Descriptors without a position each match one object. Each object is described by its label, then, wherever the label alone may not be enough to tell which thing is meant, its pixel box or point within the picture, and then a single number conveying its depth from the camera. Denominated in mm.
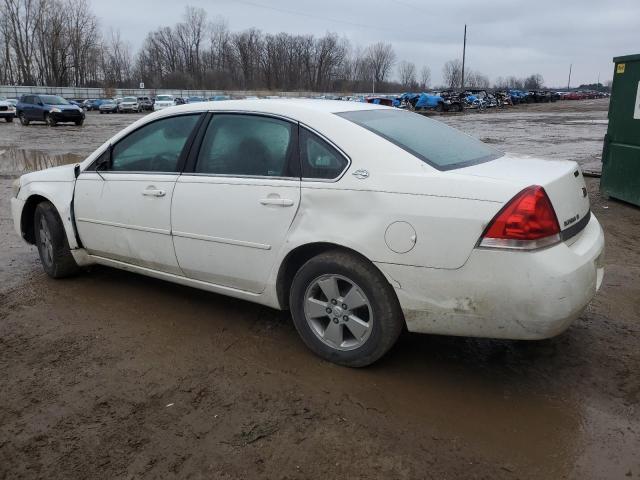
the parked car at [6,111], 34844
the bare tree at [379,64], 119562
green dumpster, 7676
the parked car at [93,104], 55566
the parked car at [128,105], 49031
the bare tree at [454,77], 128650
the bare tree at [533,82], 151125
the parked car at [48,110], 29312
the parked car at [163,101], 46006
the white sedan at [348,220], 2721
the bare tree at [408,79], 129125
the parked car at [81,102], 55800
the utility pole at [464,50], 67875
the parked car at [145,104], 51750
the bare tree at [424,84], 132538
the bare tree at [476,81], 142500
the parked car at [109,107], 49250
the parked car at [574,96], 94512
